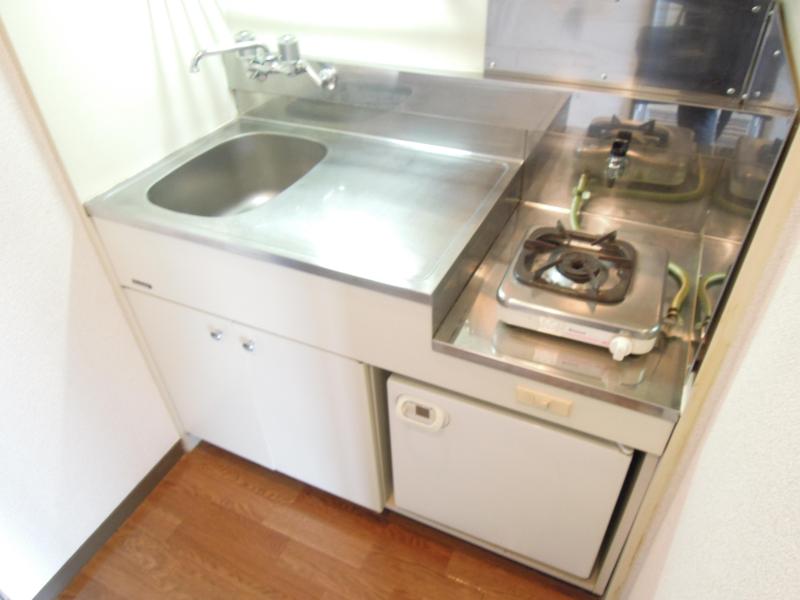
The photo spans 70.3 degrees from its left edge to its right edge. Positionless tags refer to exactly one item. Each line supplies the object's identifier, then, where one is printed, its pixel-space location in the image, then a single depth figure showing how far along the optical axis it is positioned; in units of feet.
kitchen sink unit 3.46
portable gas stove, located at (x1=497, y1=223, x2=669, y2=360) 3.32
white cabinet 4.35
